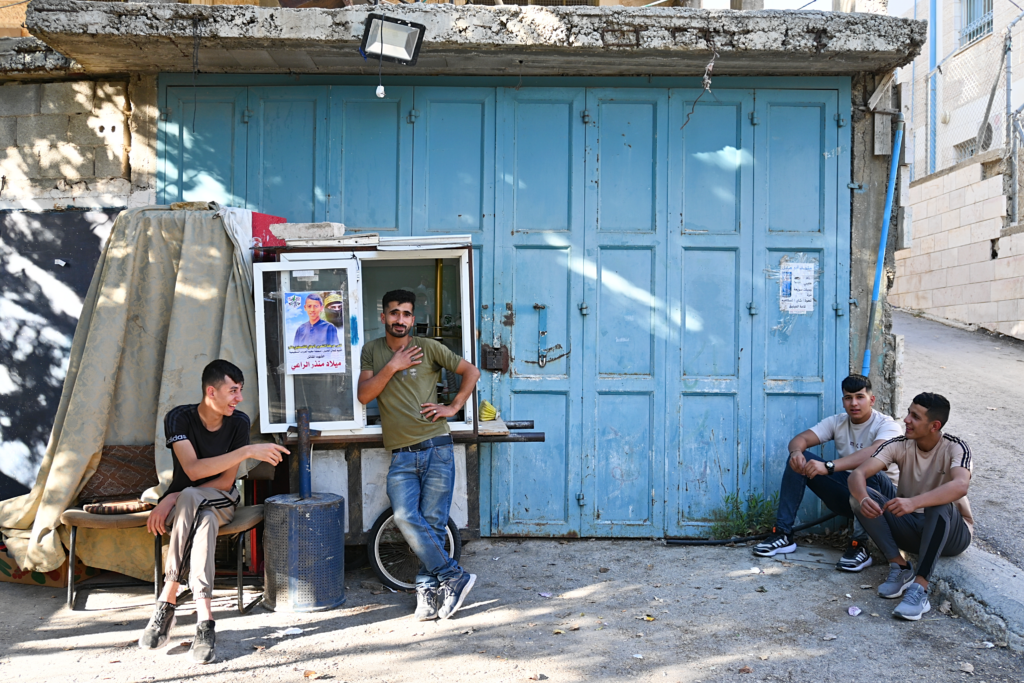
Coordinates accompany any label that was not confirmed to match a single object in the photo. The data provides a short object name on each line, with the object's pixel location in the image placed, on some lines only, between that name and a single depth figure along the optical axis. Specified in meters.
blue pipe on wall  5.79
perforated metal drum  4.47
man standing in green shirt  4.63
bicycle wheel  4.95
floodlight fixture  5.03
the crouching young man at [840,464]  5.21
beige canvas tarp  4.80
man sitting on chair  4.07
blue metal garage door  5.80
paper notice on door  5.82
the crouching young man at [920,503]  4.43
